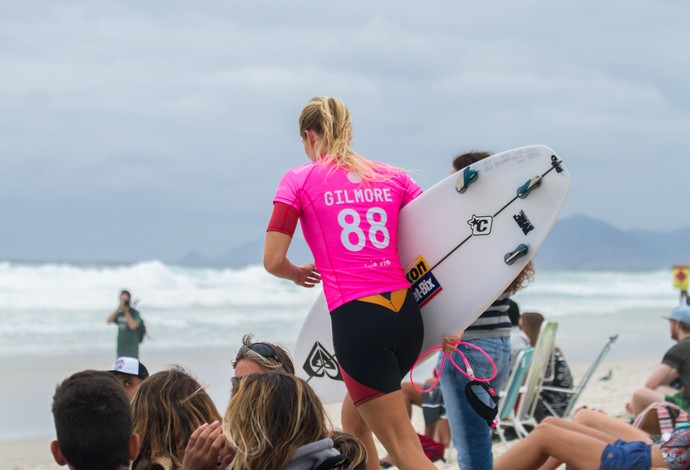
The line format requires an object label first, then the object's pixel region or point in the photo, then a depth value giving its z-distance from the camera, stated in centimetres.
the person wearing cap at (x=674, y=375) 1116
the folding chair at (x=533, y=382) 1301
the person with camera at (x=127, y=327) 2025
